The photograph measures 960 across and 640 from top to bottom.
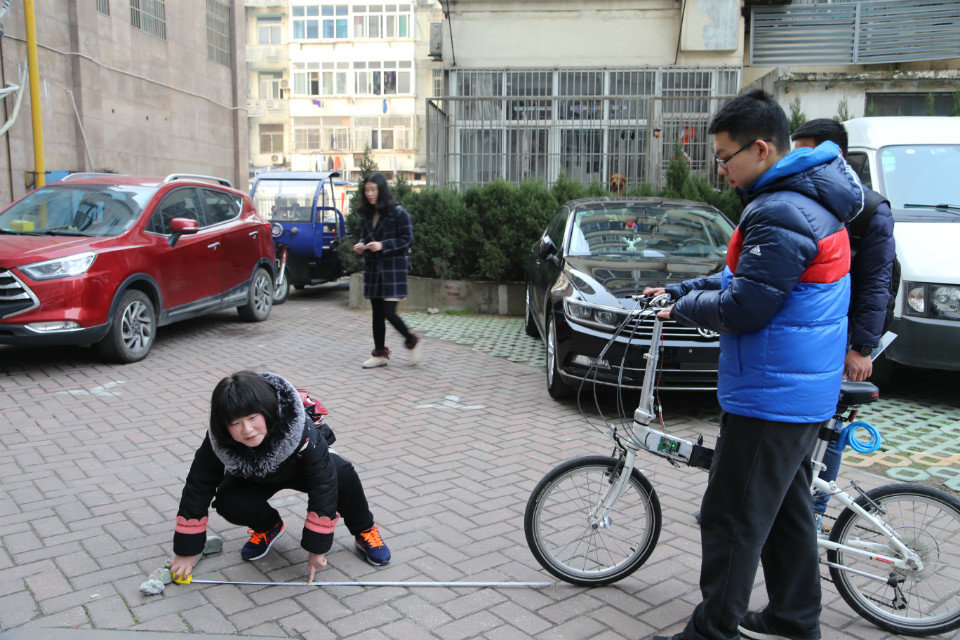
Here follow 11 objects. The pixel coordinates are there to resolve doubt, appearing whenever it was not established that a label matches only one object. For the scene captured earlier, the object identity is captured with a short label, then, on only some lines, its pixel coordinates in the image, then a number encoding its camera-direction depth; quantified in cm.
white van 592
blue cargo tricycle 1270
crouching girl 298
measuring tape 336
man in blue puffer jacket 240
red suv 682
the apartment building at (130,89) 1480
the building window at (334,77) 4656
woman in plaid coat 749
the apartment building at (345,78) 4622
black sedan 574
